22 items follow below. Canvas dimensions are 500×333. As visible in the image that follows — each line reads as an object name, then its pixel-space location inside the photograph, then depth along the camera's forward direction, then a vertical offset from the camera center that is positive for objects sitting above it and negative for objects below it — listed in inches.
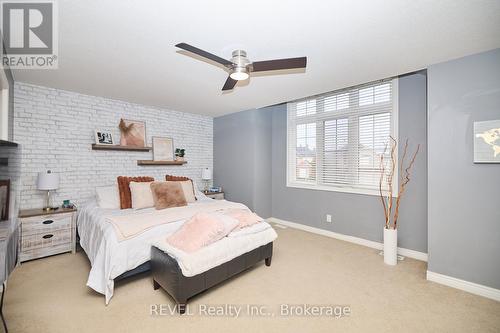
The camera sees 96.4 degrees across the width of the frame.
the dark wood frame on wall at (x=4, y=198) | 31.9 -5.0
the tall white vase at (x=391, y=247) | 111.9 -41.8
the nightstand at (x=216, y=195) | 189.7 -26.6
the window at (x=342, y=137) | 132.5 +18.5
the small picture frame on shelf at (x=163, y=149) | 173.9 +12.2
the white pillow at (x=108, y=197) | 129.7 -19.7
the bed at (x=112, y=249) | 83.1 -34.9
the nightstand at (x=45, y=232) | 110.7 -35.8
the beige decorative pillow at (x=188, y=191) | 148.9 -18.0
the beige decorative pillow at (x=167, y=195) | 129.8 -18.7
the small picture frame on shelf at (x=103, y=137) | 145.3 +17.6
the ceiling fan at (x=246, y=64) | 74.2 +34.4
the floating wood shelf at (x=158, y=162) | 165.8 +1.5
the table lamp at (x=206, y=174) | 197.3 -8.8
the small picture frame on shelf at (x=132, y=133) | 157.0 +22.6
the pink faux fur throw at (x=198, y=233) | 83.1 -27.4
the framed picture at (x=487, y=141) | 83.5 +8.8
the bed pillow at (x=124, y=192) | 132.3 -17.0
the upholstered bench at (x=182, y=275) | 76.4 -42.0
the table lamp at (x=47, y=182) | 119.3 -9.7
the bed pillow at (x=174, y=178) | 167.2 -10.7
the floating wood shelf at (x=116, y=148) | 145.1 +11.3
